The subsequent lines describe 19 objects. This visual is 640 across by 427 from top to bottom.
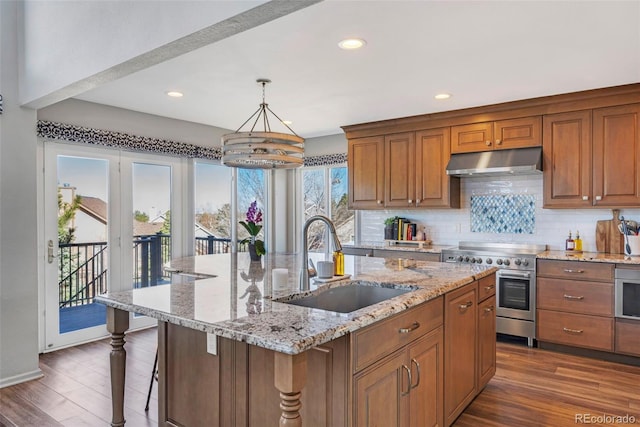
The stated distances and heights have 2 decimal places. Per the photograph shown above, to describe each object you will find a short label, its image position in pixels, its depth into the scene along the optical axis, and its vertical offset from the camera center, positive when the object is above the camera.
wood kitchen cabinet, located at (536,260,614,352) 3.68 -0.86
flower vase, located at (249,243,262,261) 3.42 -0.35
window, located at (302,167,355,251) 6.17 +0.13
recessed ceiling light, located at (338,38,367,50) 2.78 +1.12
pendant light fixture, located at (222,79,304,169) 3.06 +0.46
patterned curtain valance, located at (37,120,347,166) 3.94 +0.75
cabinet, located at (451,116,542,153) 4.27 +0.80
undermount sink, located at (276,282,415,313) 2.29 -0.50
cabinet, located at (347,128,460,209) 4.84 +0.47
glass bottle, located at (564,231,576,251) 4.23 -0.36
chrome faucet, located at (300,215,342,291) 2.33 -0.21
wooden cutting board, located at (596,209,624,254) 4.04 -0.26
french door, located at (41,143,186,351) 4.08 -0.21
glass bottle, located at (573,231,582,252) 4.24 -0.36
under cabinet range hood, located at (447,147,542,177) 4.15 +0.49
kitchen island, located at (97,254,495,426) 1.53 -0.61
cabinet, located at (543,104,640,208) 3.79 +0.49
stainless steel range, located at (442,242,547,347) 4.05 -0.74
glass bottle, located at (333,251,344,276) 2.53 -0.33
